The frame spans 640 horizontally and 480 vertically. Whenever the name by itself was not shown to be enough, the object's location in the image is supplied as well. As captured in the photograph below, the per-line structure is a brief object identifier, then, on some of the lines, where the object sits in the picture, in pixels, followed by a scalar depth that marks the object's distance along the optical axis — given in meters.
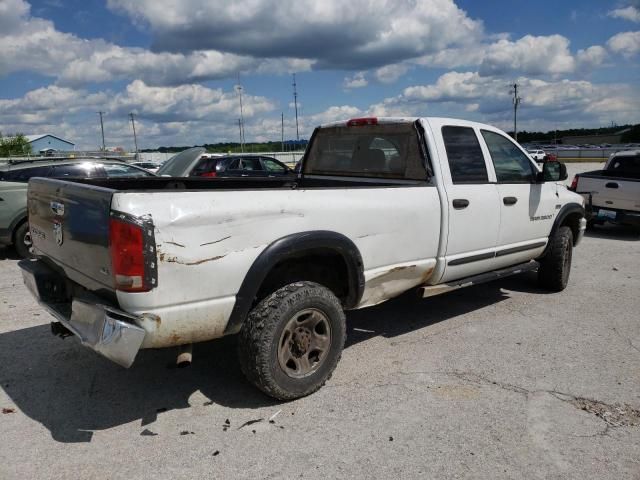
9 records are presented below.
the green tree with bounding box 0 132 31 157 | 58.99
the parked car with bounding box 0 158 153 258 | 8.23
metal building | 92.61
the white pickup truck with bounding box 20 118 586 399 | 2.89
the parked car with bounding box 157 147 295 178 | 15.70
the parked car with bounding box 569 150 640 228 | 9.90
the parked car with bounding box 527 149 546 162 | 47.28
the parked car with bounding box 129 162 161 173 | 33.72
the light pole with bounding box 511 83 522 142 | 79.62
